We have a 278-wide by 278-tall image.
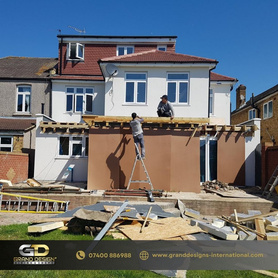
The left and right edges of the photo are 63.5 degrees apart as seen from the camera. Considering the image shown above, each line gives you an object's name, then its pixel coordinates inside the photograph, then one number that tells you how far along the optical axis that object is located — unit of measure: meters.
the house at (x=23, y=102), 13.87
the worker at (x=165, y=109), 10.42
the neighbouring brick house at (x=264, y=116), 10.27
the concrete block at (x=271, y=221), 6.18
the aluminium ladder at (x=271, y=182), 8.87
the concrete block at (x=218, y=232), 5.23
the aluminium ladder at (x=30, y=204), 8.13
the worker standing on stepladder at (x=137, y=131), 9.00
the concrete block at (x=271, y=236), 5.34
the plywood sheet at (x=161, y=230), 5.09
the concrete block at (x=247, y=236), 5.44
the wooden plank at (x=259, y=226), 5.56
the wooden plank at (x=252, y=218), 6.49
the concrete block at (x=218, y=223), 6.35
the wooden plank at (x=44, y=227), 5.30
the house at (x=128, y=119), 9.77
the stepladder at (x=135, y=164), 8.95
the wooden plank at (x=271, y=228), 5.79
